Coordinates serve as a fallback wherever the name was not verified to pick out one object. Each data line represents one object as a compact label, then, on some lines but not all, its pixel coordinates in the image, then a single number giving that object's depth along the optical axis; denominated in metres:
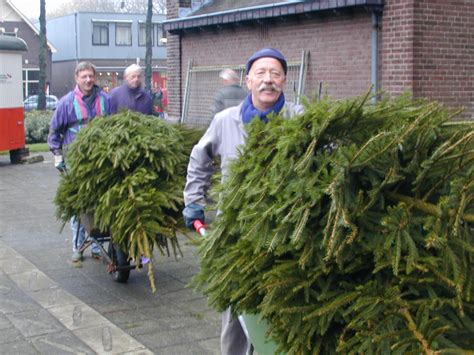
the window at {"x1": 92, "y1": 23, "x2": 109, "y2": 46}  65.50
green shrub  24.00
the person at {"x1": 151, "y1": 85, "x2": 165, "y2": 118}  23.36
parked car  44.36
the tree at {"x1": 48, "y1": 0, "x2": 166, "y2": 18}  91.75
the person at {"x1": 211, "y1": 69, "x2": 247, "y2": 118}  9.42
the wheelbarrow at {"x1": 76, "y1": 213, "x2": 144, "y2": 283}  7.25
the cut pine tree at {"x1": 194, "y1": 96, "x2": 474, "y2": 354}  2.79
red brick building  12.09
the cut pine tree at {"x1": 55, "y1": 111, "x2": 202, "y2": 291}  6.50
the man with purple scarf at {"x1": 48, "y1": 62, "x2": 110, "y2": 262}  8.41
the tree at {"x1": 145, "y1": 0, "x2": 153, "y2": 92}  45.94
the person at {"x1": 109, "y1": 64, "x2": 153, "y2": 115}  8.97
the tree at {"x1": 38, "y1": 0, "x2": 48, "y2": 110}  37.72
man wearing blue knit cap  4.53
